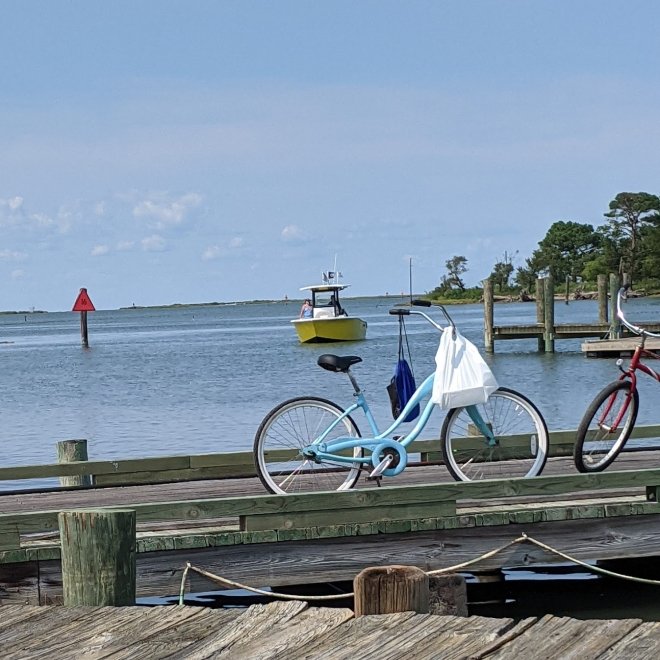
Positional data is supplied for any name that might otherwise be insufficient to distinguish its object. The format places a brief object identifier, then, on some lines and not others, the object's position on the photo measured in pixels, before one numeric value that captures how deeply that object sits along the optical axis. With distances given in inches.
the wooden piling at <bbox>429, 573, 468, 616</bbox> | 253.4
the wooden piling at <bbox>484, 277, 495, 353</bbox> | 1589.6
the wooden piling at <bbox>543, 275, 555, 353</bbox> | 1524.4
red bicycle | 350.9
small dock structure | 1520.7
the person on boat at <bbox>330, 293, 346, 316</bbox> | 2109.3
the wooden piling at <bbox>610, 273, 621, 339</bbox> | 1437.0
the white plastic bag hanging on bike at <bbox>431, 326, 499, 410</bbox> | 319.3
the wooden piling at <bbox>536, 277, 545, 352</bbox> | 1634.7
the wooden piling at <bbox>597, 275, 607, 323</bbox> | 1651.1
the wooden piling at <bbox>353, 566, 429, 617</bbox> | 211.8
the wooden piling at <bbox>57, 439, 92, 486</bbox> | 406.9
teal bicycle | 322.3
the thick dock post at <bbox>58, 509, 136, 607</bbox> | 233.0
